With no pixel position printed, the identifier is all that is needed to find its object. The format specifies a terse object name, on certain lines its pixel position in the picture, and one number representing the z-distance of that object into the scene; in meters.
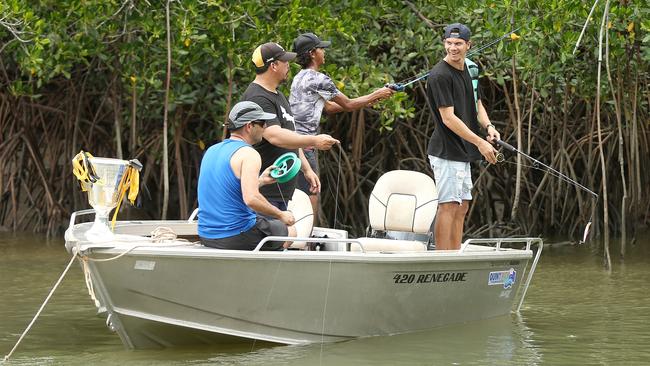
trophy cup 13.06
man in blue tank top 12.86
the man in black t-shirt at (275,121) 13.77
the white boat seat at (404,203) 15.07
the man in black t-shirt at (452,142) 14.80
